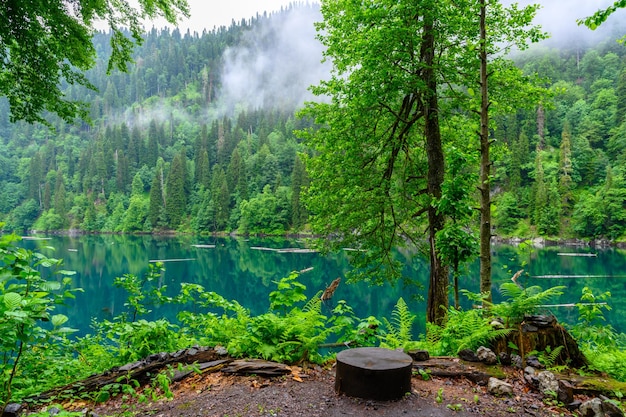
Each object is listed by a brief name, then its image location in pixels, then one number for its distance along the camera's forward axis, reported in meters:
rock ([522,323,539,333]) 4.84
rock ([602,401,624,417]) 3.37
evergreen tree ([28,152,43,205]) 131.62
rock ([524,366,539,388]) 4.10
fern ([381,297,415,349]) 5.73
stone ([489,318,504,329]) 5.03
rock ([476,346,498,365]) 4.68
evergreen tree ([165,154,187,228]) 101.94
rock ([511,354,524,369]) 4.57
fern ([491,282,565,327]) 4.94
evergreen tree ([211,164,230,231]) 93.75
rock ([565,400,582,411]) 3.64
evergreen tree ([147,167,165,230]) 103.12
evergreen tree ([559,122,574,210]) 74.81
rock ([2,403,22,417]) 3.65
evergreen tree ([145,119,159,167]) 134.75
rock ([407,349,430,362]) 4.89
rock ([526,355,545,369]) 4.55
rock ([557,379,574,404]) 3.75
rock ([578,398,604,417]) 3.37
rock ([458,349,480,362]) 4.79
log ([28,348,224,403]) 4.41
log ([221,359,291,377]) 4.41
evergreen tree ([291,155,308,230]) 79.06
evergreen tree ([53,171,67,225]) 115.36
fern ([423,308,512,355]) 4.90
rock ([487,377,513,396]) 3.97
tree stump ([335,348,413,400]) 3.80
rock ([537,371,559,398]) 3.89
